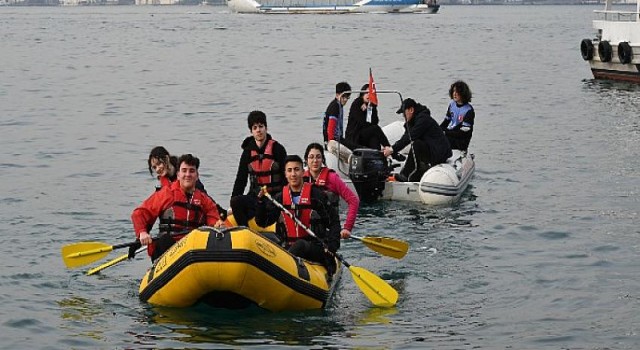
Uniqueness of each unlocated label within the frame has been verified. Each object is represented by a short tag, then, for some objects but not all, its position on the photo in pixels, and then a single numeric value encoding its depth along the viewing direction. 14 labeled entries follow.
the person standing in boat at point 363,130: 18.00
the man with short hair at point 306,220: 11.84
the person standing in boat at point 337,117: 17.48
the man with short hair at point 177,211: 11.63
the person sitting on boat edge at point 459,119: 18.69
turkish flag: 17.55
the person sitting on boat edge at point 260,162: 13.12
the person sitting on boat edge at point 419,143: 17.16
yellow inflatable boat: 10.41
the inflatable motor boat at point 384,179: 17.02
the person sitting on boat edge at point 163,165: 12.20
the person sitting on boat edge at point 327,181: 11.98
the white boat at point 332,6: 145.00
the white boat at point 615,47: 37.09
